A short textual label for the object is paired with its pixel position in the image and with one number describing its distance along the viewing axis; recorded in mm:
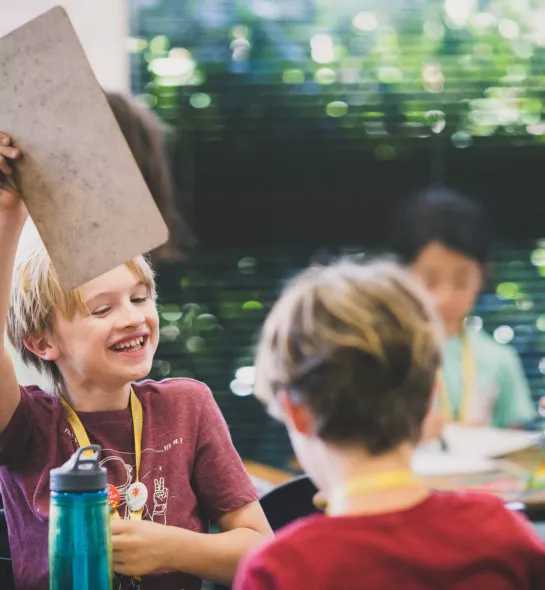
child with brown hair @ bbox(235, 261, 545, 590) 2099
